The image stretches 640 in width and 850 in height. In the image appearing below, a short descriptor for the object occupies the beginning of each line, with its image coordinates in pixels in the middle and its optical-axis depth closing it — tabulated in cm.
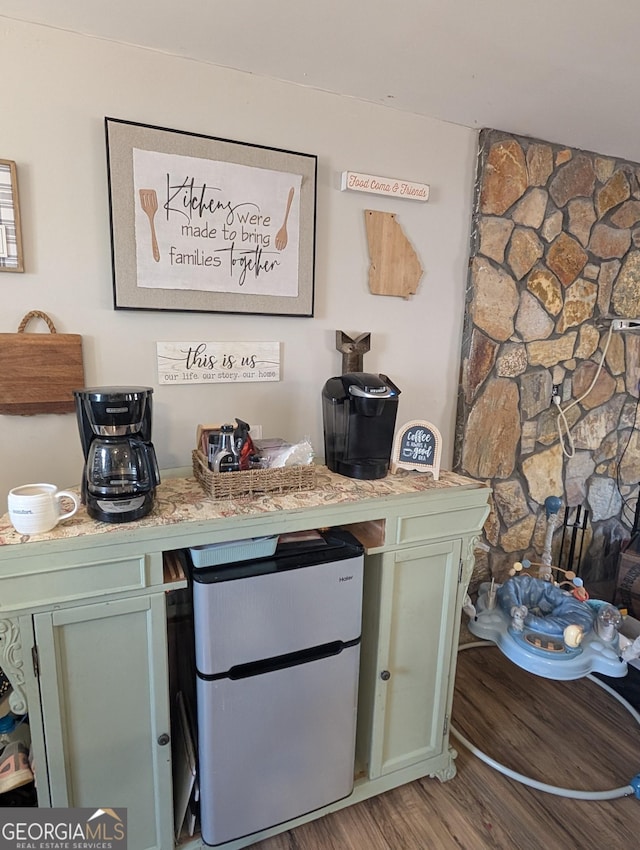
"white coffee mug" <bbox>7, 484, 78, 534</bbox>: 103
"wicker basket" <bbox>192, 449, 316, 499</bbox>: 128
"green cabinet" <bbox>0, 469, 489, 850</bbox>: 107
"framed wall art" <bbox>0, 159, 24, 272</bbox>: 129
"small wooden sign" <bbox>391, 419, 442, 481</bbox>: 151
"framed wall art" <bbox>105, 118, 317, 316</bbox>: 141
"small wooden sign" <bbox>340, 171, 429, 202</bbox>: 166
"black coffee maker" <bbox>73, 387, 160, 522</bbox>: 112
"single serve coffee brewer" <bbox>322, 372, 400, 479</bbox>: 145
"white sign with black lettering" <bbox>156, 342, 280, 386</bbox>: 155
